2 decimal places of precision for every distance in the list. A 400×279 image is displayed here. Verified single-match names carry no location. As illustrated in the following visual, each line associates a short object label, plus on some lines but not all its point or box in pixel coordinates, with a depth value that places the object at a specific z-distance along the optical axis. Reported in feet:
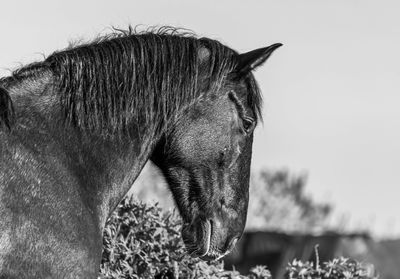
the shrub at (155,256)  46.65
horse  33.14
